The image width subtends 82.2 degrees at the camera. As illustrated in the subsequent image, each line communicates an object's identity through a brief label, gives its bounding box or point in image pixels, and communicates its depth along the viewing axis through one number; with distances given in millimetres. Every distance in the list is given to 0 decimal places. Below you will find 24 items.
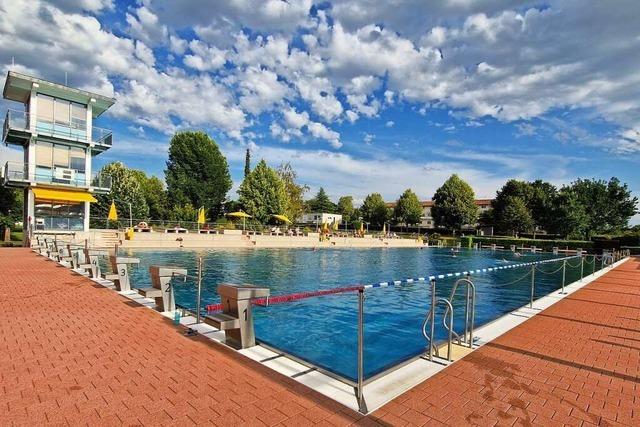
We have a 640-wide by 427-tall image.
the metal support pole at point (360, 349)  3654
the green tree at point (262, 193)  49312
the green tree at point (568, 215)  47312
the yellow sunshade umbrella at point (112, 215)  28734
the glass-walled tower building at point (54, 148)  24172
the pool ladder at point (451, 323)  4762
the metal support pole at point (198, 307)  6370
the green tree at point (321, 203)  93312
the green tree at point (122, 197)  39594
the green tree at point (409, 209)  72688
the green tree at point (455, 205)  63781
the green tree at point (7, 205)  28602
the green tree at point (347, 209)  91375
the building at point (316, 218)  79250
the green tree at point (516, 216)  58000
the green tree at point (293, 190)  61406
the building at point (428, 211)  92875
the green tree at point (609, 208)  55750
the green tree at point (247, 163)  66862
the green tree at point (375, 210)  80750
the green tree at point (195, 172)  47969
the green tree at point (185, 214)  42312
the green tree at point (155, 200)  45750
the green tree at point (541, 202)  52525
